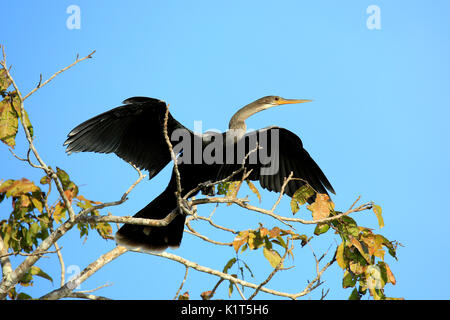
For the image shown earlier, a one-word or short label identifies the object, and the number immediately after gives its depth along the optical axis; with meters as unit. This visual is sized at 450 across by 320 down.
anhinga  4.27
